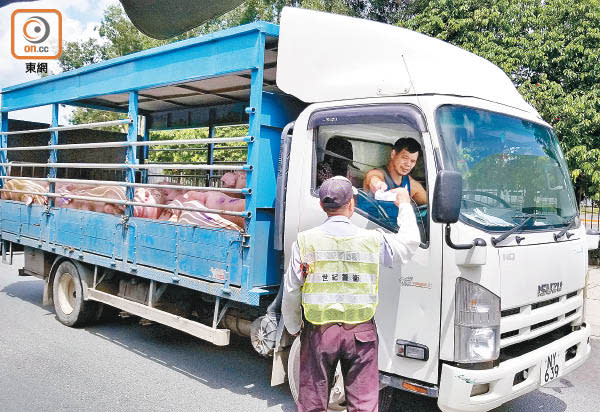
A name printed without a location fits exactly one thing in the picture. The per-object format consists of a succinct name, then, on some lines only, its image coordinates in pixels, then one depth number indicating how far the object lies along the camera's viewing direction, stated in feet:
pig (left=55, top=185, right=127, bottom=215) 18.79
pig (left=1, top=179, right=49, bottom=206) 22.36
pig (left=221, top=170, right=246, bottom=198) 16.44
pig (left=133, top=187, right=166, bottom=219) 17.44
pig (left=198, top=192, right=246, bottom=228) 14.37
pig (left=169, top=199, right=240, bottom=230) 14.40
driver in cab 11.04
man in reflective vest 9.25
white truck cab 10.16
